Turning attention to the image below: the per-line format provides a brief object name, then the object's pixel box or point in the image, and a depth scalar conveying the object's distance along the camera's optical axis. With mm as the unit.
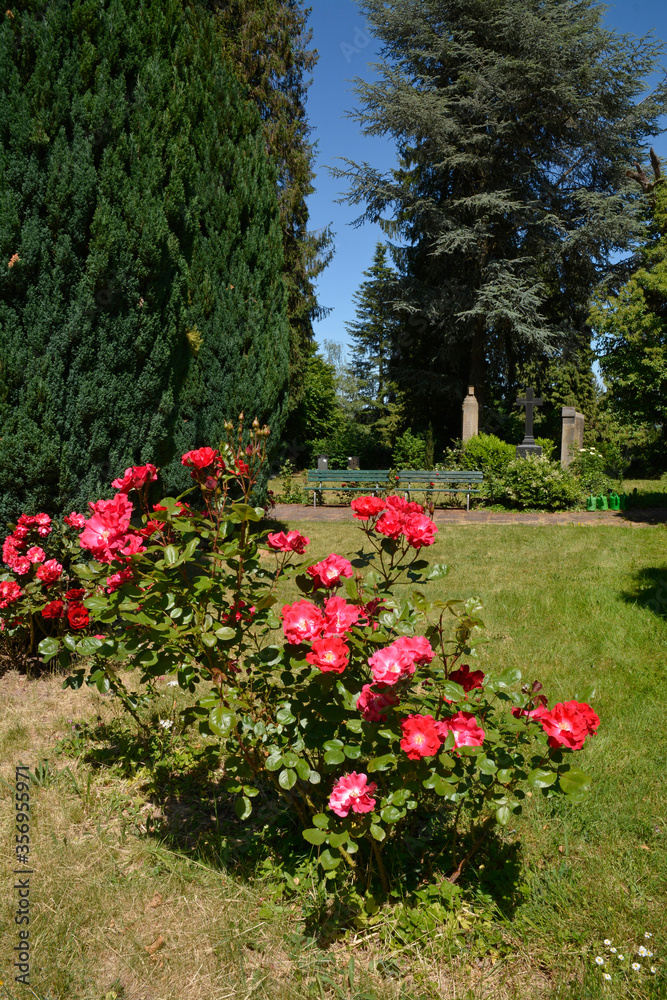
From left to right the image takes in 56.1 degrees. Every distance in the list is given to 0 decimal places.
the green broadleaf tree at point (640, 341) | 8727
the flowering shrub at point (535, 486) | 10094
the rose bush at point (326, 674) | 1578
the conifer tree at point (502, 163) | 15680
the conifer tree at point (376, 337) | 18125
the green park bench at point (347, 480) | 11609
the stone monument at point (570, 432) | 13898
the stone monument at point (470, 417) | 16266
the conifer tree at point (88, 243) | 3633
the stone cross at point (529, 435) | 12703
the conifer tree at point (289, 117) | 14086
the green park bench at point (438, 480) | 10969
